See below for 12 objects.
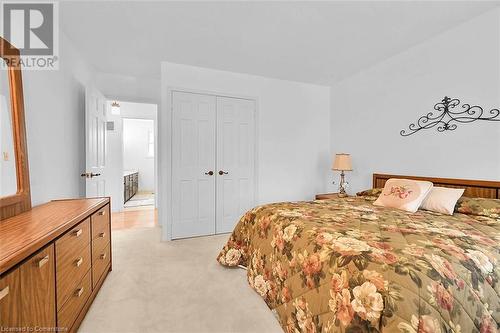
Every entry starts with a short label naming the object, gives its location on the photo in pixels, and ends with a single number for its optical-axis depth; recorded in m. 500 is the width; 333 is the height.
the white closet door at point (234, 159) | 3.57
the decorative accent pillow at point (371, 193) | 2.78
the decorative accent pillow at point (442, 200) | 2.07
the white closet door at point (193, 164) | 3.29
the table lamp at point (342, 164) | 3.43
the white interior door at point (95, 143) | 2.78
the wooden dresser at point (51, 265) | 0.93
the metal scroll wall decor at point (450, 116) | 2.25
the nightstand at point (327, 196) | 3.45
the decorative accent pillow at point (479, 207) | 1.86
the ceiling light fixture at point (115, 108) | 4.35
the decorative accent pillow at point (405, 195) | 2.19
